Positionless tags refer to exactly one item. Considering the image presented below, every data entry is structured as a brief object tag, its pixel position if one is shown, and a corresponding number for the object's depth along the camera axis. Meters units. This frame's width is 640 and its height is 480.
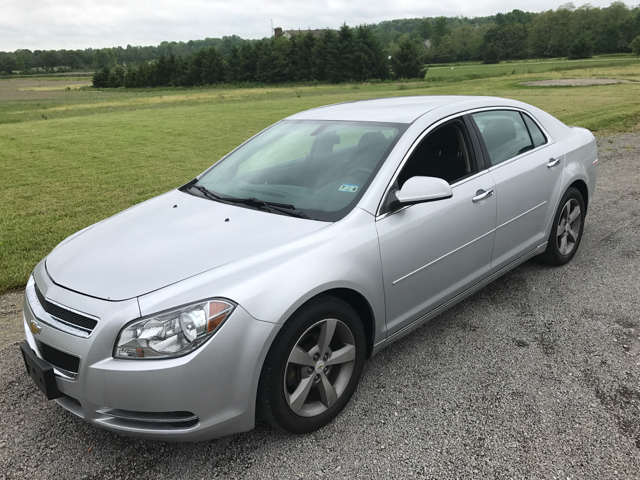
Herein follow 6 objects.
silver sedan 2.19
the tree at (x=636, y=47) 75.12
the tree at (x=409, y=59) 62.50
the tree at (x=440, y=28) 144.62
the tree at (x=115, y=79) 75.56
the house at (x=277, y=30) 102.99
